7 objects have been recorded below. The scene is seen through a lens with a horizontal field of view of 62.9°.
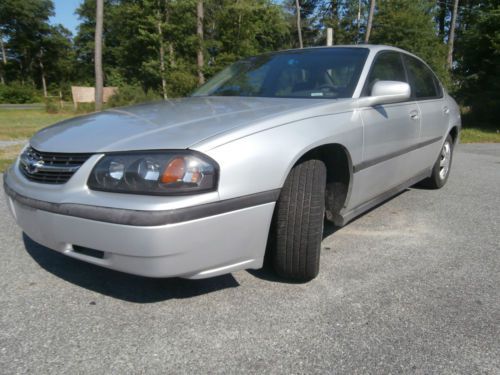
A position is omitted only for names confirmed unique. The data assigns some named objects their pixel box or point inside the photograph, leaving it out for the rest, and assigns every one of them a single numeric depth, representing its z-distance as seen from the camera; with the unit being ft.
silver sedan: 5.72
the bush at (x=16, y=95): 120.47
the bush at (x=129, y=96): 67.51
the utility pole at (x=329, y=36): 34.93
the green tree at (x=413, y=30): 68.80
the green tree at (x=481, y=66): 44.83
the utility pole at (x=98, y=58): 53.26
